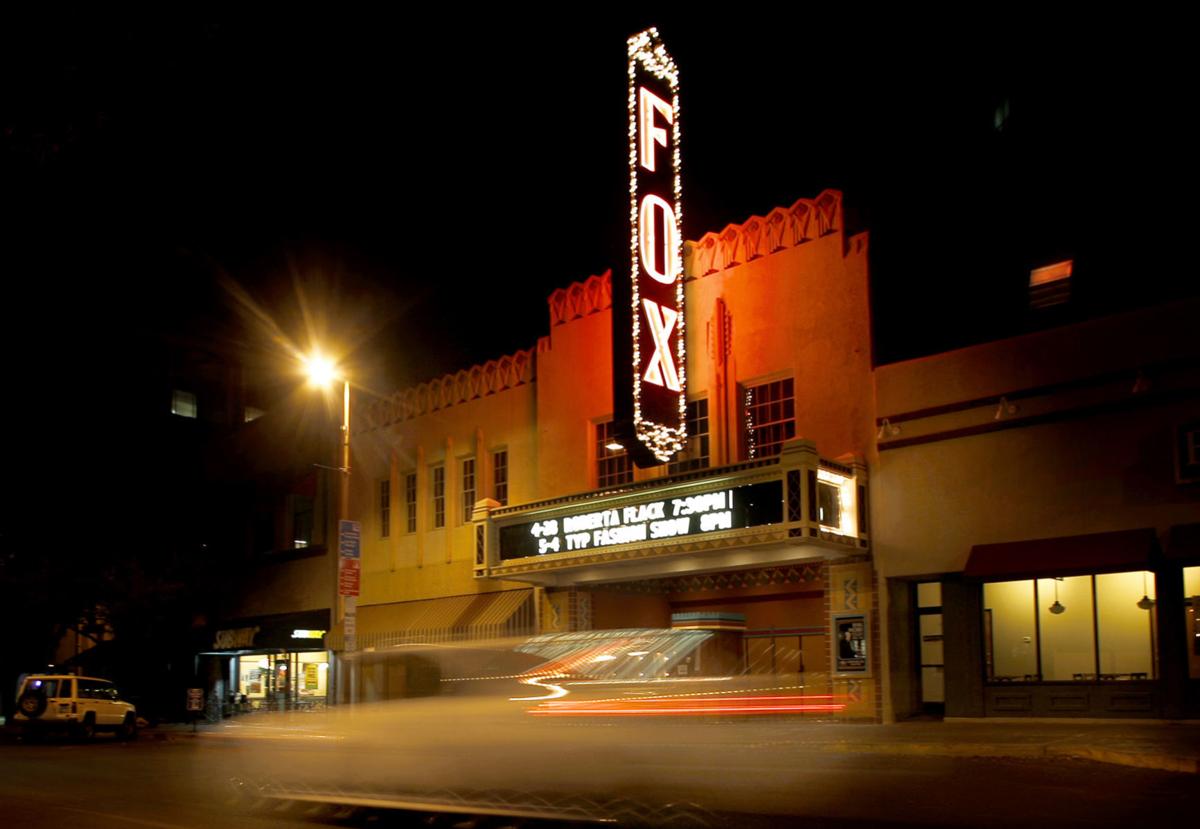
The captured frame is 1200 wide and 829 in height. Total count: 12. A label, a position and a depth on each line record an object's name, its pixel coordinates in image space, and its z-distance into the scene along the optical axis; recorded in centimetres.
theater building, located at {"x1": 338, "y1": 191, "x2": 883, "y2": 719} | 2197
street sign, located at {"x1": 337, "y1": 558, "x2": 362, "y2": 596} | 2209
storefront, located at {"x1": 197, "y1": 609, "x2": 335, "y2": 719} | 3300
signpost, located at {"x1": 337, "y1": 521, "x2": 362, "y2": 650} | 2177
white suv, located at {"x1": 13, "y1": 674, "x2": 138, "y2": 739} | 2900
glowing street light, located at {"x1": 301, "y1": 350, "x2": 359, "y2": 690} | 2183
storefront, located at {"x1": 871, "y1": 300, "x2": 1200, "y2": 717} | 1877
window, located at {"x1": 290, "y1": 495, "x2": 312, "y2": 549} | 3616
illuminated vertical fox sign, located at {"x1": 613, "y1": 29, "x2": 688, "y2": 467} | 2323
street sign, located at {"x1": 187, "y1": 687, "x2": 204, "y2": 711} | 3228
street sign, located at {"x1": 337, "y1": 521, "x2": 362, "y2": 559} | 2264
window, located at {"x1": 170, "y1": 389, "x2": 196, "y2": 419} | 5647
